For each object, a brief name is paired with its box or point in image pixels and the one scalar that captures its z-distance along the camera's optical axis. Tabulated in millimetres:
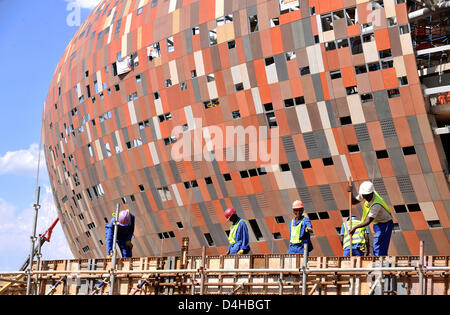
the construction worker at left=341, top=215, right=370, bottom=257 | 18431
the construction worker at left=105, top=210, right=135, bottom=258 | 21661
